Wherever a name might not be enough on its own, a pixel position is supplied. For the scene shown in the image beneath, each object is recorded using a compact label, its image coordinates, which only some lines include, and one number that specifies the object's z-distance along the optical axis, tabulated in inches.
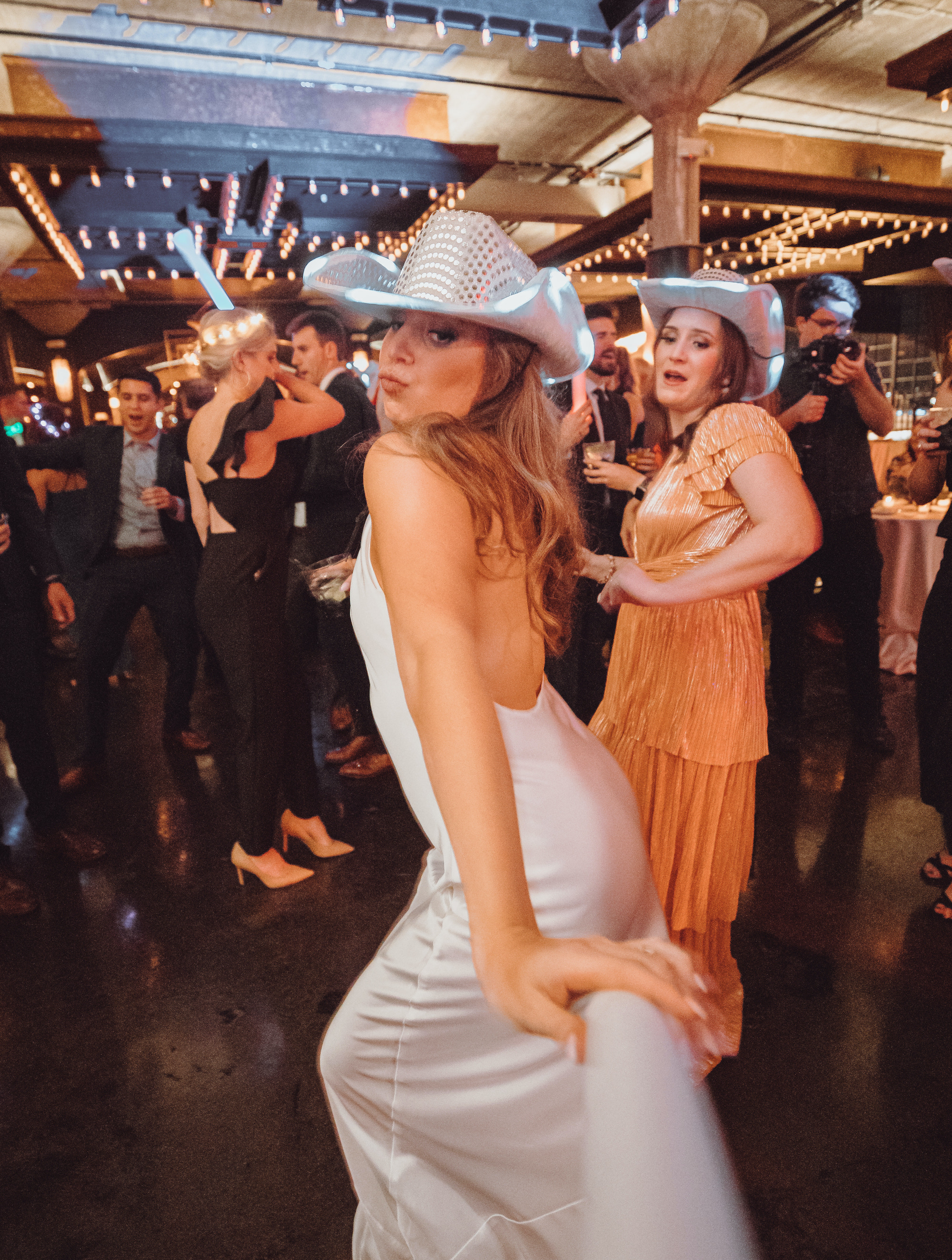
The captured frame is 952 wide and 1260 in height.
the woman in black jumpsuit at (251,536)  94.7
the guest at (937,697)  98.0
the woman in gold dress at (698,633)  62.1
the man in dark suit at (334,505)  137.1
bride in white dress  29.3
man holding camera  138.1
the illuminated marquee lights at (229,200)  261.3
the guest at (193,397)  170.9
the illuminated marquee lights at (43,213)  236.5
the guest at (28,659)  104.4
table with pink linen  185.2
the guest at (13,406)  191.8
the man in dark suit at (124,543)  142.7
